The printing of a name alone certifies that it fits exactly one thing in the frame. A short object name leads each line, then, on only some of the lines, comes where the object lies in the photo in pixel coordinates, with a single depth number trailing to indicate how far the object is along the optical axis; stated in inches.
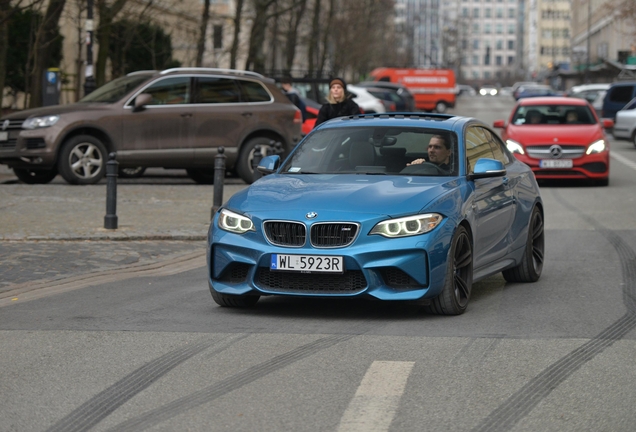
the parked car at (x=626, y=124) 1529.3
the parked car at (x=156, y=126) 784.3
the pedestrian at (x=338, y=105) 579.5
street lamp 1081.4
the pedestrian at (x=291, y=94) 965.2
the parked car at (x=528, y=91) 2945.4
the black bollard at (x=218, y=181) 604.1
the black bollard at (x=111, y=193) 553.9
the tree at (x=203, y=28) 1464.1
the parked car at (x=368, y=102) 1651.7
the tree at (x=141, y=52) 1672.0
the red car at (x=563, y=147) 869.8
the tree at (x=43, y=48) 1091.3
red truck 3024.1
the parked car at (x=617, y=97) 1835.6
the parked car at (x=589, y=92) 2251.5
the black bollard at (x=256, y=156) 704.2
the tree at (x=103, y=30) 1214.4
